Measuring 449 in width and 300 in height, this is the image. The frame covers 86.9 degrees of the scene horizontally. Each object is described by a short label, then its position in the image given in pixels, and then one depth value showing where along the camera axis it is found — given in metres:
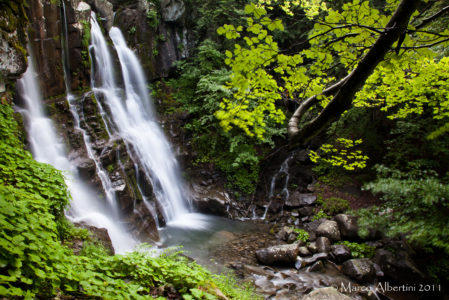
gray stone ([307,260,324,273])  6.33
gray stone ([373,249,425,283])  5.69
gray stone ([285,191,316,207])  9.80
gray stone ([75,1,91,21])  10.38
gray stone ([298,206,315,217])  9.28
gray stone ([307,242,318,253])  7.12
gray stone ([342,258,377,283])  5.90
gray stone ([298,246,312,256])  7.00
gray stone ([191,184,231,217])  10.56
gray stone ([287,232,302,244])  7.91
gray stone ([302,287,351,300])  4.54
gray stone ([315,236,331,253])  7.06
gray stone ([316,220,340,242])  7.51
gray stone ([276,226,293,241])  8.25
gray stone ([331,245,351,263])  6.69
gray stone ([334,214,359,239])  7.35
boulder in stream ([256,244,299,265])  6.57
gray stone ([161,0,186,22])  14.42
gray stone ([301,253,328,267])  6.59
